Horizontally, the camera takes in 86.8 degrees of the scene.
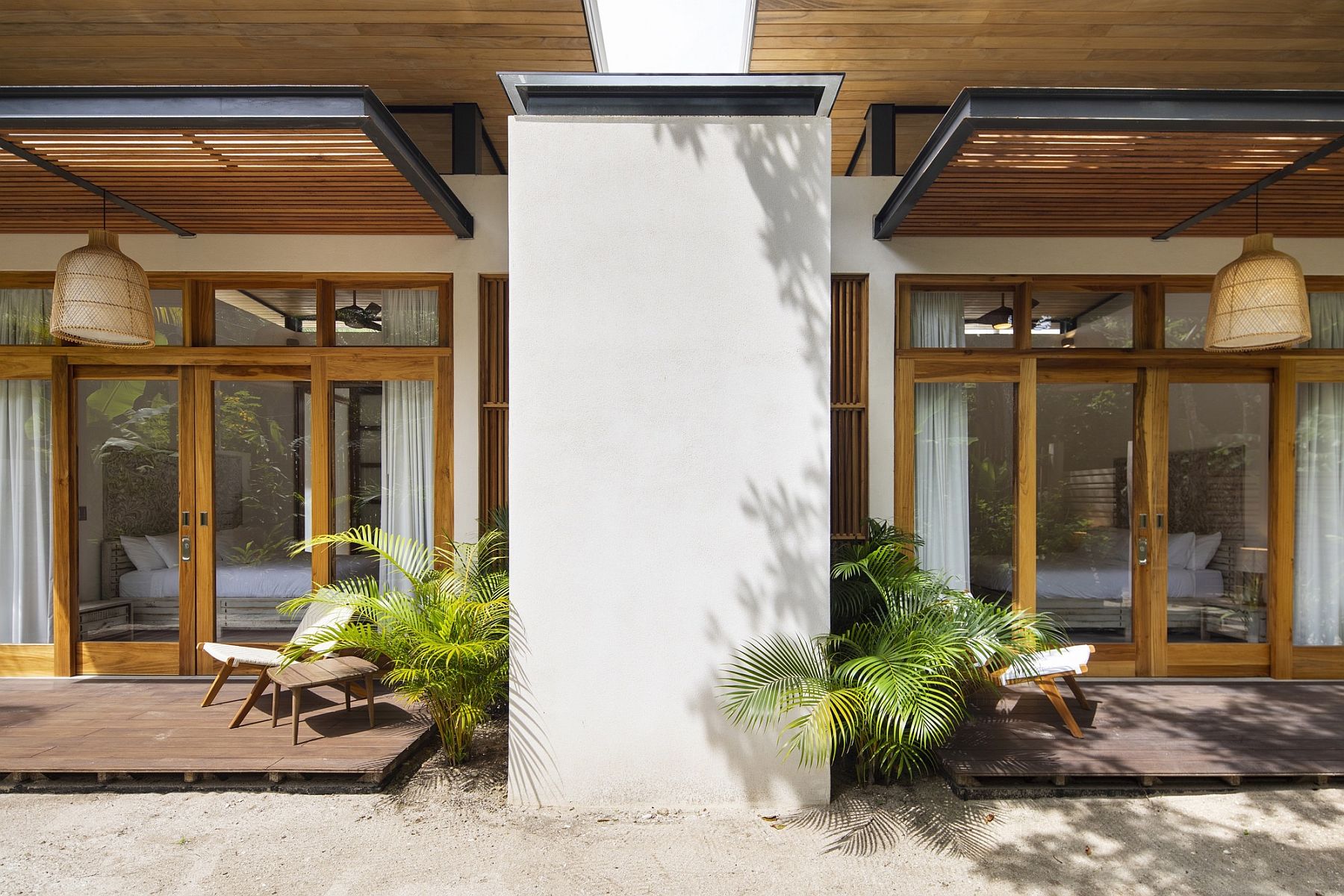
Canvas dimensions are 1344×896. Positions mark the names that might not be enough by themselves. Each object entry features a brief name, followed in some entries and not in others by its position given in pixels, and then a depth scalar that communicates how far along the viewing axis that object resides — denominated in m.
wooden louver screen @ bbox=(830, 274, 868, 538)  5.16
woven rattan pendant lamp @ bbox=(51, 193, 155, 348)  4.10
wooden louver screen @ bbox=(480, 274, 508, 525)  5.22
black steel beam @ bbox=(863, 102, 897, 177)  5.48
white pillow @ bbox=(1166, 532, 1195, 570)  5.36
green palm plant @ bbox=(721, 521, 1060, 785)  3.23
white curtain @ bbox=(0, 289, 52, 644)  5.35
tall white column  3.53
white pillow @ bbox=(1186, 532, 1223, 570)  5.39
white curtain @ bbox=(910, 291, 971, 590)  5.28
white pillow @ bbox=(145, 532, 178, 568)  5.30
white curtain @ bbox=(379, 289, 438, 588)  5.29
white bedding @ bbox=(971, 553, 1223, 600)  5.36
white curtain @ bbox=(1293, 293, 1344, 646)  5.38
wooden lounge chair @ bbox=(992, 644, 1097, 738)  3.97
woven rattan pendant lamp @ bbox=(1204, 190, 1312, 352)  3.98
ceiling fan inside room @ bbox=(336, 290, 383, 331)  5.32
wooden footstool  3.93
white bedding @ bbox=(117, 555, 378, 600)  5.32
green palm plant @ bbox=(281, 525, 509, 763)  3.75
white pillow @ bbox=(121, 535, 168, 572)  5.32
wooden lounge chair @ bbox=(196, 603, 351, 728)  4.24
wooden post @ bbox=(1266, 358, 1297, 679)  5.30
